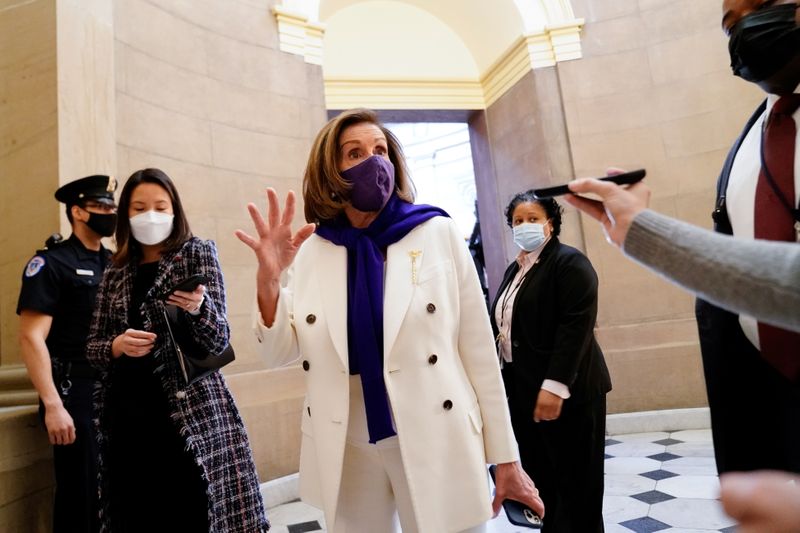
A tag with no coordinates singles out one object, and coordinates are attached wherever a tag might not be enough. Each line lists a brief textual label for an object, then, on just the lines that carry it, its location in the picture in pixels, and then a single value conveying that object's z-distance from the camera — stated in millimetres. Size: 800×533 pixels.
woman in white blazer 1438
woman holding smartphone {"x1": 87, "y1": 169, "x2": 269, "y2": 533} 1946
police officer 2363
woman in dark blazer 2346
